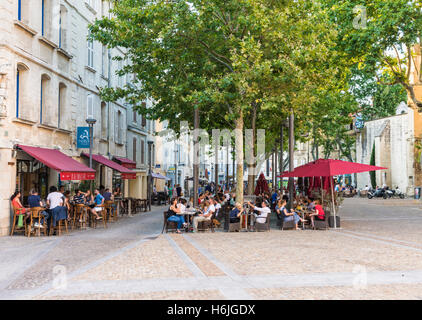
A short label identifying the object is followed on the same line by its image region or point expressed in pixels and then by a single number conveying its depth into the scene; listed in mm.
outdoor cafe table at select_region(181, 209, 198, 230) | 15923
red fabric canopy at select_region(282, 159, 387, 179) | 16109
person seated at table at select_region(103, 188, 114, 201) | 21172
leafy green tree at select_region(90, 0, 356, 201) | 15859
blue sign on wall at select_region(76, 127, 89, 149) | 21109
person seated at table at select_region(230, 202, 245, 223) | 16172
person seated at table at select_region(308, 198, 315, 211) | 17297
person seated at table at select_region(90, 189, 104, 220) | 18469
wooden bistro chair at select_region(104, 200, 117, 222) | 20150
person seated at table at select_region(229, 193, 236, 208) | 20984
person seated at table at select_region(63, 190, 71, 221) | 15970
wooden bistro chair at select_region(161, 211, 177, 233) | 15988
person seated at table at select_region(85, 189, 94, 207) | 18572
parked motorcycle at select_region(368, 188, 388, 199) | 47344
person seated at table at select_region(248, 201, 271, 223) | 15945
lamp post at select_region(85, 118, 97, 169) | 19797
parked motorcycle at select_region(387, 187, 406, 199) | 45219
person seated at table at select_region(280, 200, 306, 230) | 16391
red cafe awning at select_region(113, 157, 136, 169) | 28762
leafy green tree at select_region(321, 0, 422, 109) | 20062
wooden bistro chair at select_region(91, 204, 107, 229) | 18469
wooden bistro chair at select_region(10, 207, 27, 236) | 14891
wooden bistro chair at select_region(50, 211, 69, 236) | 15198
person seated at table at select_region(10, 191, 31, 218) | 14789
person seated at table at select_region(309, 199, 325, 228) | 16656
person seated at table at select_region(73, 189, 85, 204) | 17922
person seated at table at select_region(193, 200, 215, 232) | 15953
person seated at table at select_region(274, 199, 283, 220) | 16881
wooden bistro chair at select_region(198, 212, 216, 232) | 16094
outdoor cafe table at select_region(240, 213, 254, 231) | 16519
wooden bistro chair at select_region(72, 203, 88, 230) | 17578
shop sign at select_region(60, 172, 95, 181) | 15909
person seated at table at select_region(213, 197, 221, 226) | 16900
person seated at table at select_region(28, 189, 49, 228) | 14641
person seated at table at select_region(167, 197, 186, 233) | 15758
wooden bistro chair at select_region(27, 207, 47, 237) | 14652
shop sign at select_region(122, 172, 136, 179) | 25011
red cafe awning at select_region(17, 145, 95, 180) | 15602
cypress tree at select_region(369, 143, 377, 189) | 54781
